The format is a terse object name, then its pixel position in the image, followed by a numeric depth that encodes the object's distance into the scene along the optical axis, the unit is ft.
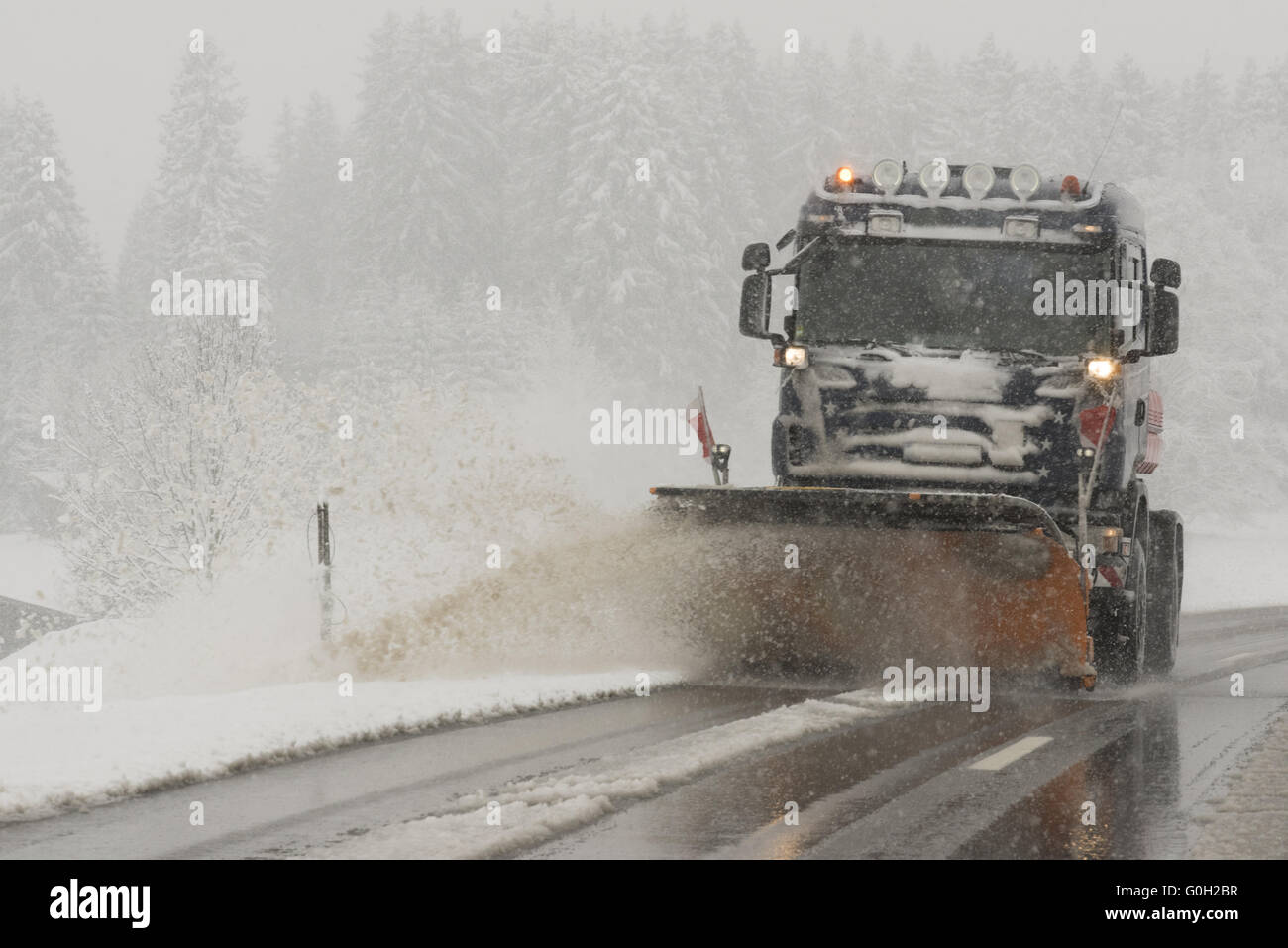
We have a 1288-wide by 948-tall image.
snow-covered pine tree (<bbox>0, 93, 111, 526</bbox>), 186.91
